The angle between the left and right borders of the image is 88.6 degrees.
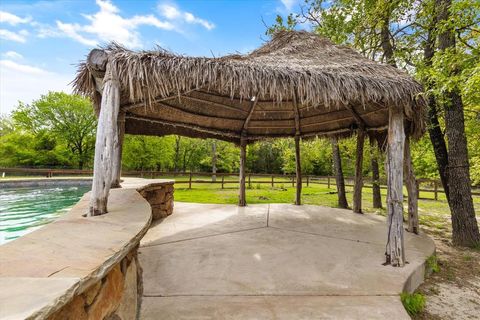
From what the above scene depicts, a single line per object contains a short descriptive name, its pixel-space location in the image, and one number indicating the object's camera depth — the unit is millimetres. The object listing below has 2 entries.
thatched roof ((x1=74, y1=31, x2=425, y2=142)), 2811
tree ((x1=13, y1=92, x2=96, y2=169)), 23716
